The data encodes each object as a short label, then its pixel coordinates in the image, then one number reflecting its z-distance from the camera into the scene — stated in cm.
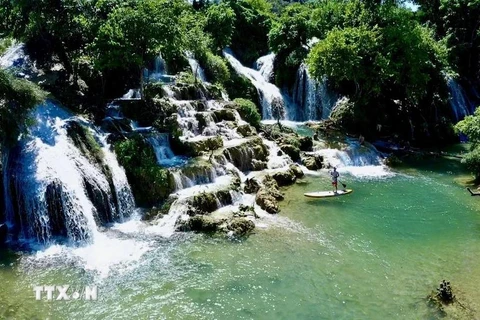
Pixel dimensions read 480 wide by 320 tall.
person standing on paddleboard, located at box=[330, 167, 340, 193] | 2653
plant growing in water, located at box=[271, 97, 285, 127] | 4403
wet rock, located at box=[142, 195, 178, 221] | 2242
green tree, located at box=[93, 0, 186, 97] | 2688
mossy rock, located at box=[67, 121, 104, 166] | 2328
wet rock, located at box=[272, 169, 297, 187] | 2807
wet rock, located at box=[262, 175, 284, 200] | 2548
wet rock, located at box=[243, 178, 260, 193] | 2596
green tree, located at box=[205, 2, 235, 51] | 4519
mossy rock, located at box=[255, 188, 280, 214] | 2366
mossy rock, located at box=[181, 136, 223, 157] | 2811
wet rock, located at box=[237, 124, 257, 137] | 3238
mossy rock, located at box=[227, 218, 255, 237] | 2087
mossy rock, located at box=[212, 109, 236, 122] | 3291
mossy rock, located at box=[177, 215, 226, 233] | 2114
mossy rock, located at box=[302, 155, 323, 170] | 3164
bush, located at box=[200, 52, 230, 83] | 4162
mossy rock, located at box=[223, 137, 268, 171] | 2901
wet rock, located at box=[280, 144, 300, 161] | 3244
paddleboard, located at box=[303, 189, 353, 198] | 2605
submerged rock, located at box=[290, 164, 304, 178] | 2964
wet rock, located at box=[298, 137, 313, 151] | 3459
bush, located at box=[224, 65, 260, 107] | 4214
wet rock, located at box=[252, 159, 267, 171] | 2962
